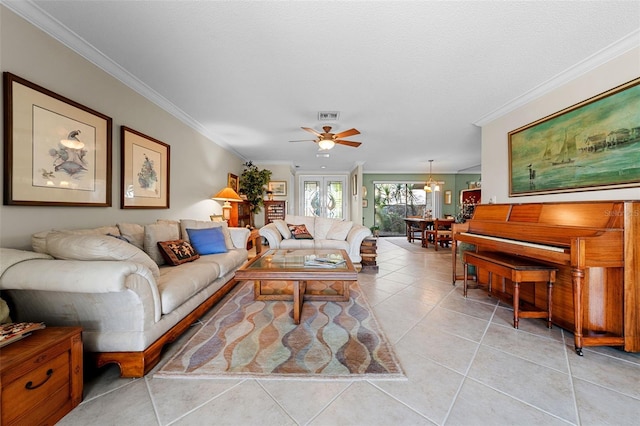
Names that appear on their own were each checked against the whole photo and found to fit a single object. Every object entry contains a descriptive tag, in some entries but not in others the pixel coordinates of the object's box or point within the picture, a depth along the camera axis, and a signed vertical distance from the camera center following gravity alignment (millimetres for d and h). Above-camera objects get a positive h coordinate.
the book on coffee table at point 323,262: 2295 -504
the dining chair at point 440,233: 6234 -558
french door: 8547 +520
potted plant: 5941 +681
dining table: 6617 -439
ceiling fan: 3500 +1111
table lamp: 4180 +243
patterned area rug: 1514 -1006
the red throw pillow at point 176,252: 2473 -434
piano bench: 2080 -559
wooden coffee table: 2051 -547
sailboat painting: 1973 +633
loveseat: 4117 -414
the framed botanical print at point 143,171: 2564 +484
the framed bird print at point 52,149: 1617 +486
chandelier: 7730 +918
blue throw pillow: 2982 -371
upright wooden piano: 1724 -370
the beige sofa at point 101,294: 1336 -504
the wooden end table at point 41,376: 979 -752
